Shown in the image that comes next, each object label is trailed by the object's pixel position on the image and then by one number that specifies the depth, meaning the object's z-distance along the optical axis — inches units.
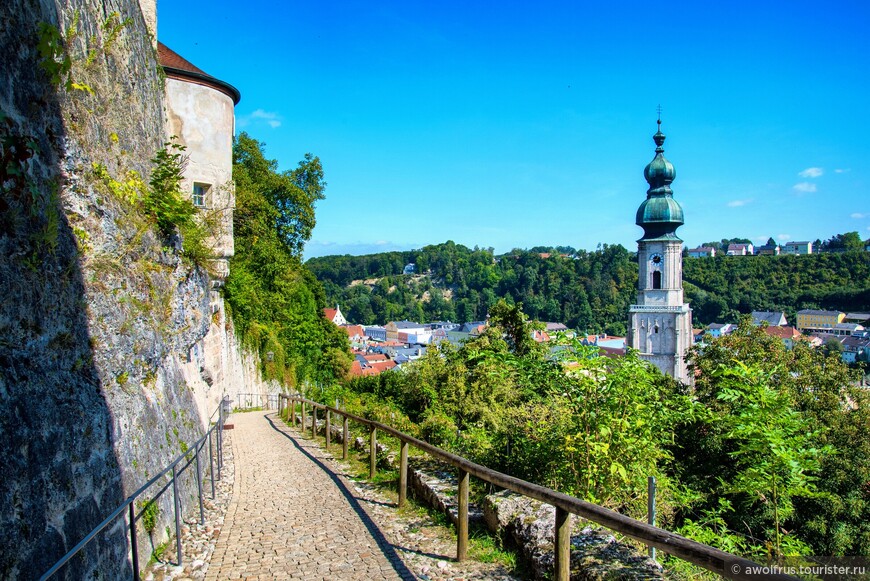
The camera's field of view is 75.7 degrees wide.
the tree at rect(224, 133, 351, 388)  858.1
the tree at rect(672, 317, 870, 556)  219.6
